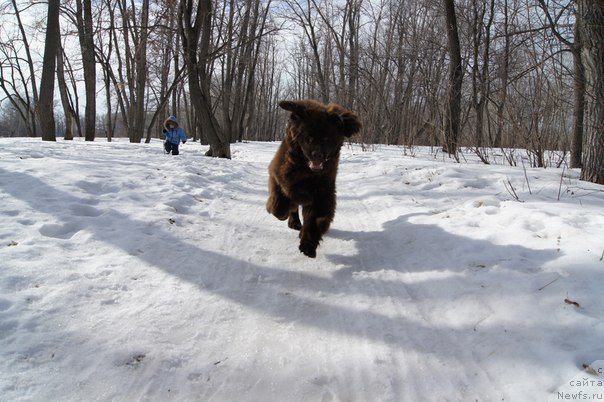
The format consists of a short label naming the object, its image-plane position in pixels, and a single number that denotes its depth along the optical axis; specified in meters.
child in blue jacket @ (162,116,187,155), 12.50
